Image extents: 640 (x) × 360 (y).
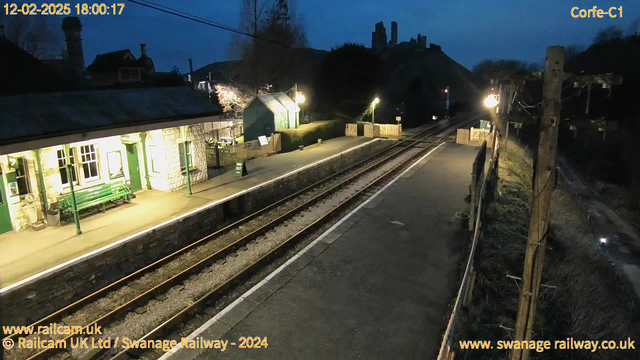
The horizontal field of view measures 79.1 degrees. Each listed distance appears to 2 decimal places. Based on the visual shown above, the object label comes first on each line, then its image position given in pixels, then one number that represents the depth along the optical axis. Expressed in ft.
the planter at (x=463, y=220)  40.55
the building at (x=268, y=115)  87.97
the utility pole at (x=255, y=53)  119.35
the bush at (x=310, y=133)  83.35
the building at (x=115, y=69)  115.85
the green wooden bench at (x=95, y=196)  38.52
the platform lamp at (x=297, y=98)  93.30
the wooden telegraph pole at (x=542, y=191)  15.81
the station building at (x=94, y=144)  34.81
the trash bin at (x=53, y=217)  37.47
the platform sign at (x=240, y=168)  57.62
